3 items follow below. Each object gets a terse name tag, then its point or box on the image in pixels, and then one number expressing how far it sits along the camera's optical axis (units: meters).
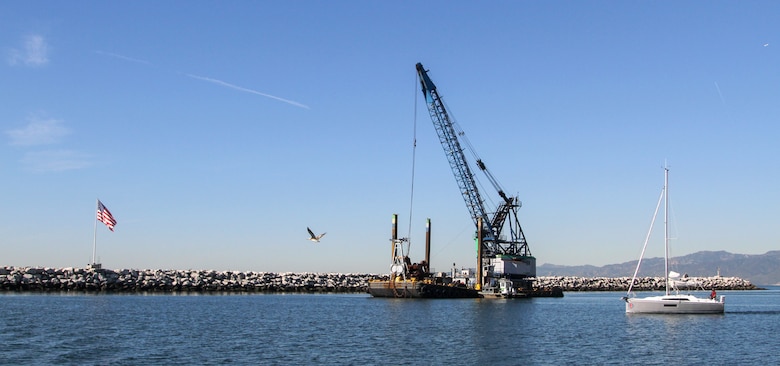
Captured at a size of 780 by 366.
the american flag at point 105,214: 109.06
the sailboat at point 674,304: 85.38
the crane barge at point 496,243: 143.00
